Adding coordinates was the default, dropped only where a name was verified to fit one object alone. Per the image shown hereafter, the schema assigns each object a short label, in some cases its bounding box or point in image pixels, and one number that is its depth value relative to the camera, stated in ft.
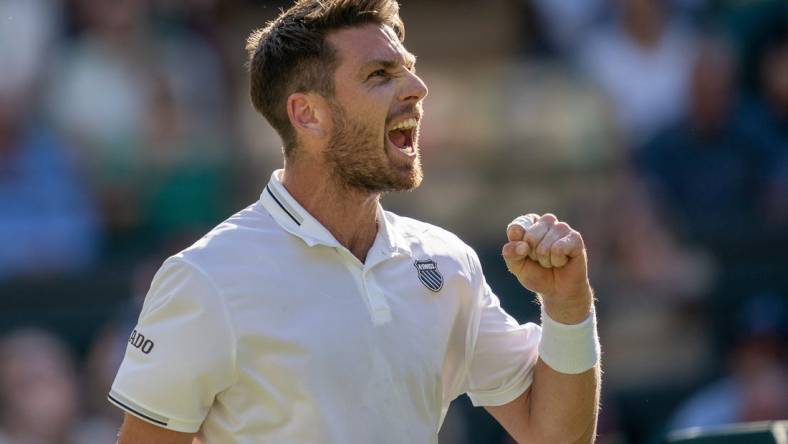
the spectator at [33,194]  48.55
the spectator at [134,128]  50.70
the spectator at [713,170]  51.70
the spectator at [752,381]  45.29
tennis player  21.84
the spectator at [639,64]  55.67
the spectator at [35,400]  42.16
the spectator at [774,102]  55.06
